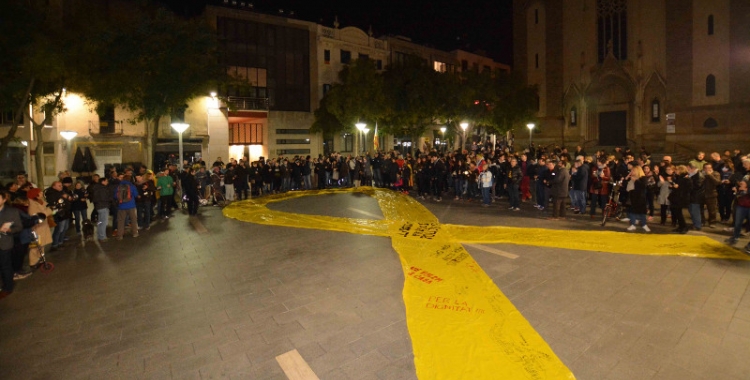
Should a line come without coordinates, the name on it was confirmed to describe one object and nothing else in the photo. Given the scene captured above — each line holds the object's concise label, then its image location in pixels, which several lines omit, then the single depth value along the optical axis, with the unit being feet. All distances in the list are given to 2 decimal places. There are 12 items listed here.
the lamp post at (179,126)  57.47
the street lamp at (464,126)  119.34
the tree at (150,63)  62.54
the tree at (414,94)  107.65
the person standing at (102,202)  35.37
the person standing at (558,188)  40.60
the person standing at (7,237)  22.93
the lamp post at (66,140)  71.00
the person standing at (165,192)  46.29
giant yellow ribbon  15.01
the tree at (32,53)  52.13
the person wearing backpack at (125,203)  35.96
